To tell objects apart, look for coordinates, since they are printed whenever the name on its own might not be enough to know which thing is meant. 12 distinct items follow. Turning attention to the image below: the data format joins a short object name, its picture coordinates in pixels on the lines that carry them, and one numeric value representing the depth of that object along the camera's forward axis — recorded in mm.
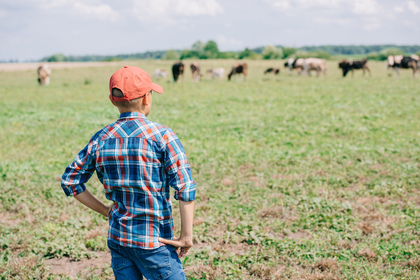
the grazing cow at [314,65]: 31609
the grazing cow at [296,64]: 33844
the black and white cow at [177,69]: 28127
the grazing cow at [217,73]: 31672
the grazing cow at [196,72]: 29797
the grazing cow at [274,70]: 33438
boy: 2088
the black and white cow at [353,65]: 31167
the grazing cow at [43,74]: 26925
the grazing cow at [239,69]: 29720
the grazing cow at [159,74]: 34416
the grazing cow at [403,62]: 27130
